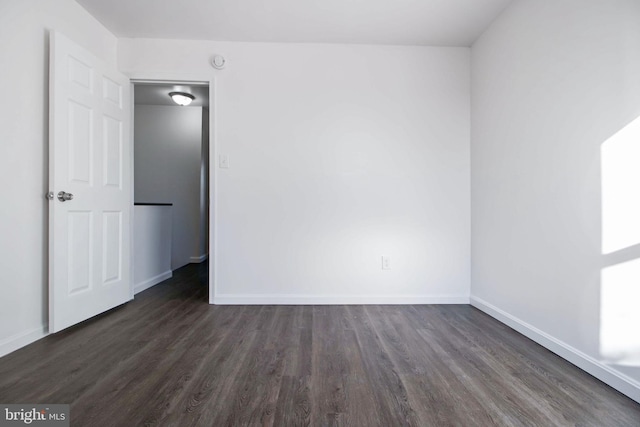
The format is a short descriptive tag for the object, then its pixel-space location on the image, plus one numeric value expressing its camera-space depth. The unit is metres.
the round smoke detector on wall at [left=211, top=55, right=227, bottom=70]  2.66
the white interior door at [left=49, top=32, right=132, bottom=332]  1.97
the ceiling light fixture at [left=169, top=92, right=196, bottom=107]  3.92
